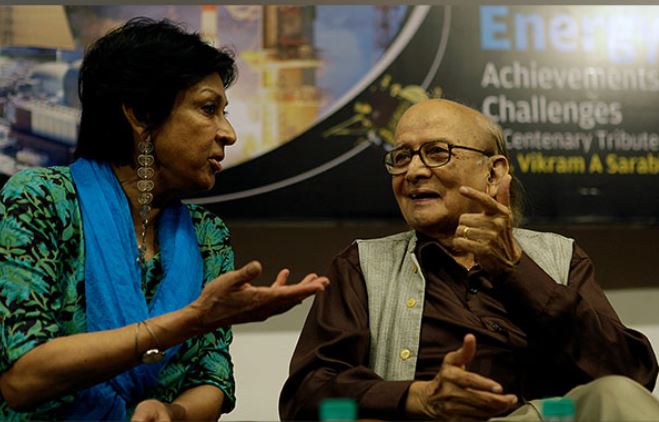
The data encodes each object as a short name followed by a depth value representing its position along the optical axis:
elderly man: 2.31
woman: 2.17
